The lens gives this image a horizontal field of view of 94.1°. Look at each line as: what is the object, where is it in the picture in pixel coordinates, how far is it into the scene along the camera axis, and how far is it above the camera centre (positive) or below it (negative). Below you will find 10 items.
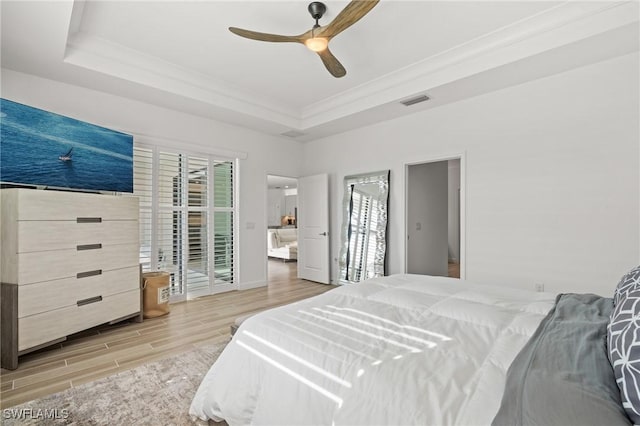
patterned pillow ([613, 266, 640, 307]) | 1.21 -0.30
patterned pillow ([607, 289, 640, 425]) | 0.76 -0.41
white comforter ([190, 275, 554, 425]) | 0.92 -0.54
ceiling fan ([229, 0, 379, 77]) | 2.02 +1.43
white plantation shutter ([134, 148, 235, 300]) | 3.99 -0.03
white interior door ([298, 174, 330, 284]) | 5.45 -0.25
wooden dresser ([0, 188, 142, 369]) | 2.41 -0.46
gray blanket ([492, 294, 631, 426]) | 0.75 -0.49
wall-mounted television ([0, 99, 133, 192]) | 2.55 +0.63
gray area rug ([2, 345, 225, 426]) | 1.75 -1.20
